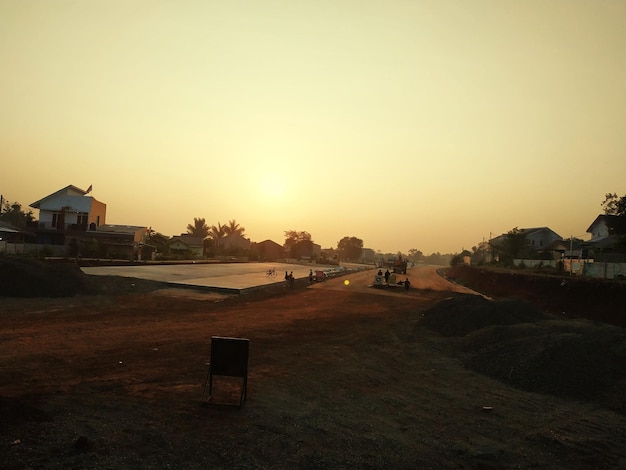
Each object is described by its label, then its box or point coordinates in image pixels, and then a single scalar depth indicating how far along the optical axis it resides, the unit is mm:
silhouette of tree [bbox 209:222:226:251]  121338
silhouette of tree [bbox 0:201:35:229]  85500
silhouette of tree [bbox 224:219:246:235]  127419
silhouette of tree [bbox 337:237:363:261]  181000
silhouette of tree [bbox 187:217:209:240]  118438
